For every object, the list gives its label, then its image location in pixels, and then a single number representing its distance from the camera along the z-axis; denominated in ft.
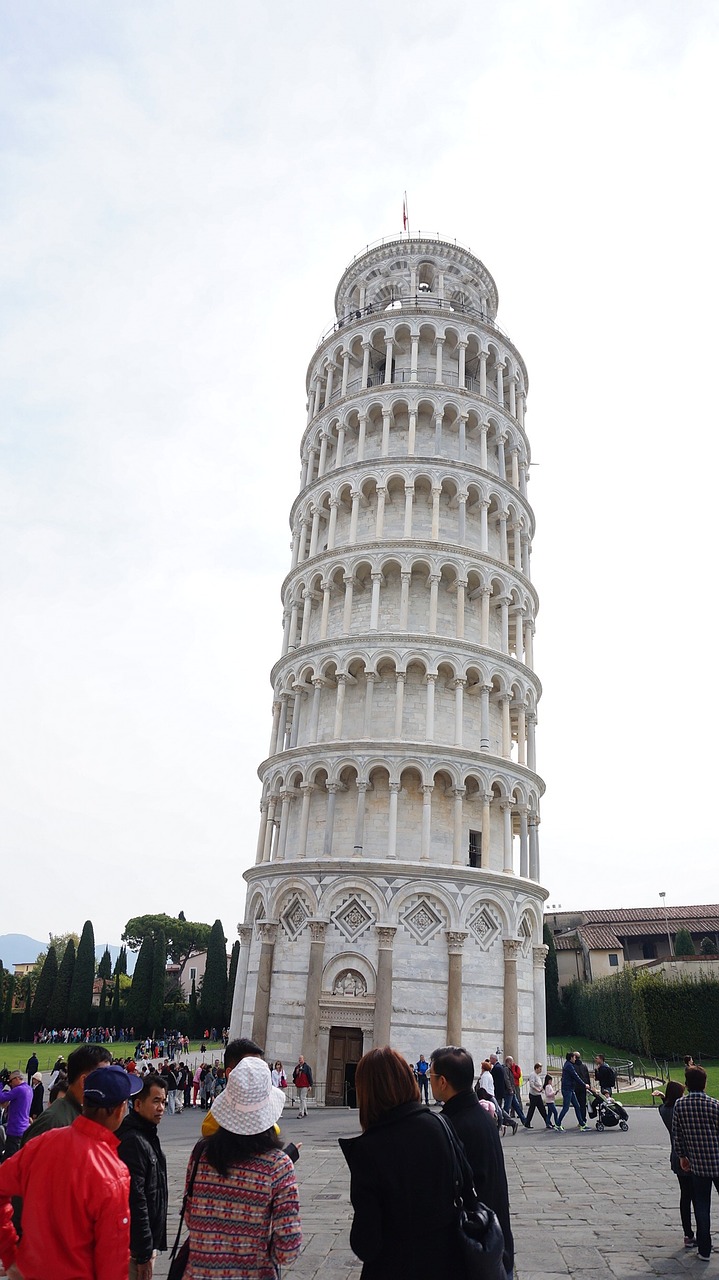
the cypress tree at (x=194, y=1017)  216.33
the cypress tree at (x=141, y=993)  221.87
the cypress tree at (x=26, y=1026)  224.33
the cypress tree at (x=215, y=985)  215.72
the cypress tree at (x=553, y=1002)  197.06
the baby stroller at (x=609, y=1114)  66.54
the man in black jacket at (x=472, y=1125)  17.42
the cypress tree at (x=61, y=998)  222.89
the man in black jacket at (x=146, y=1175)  19.27
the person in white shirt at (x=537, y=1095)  68.18
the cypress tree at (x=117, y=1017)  225.97
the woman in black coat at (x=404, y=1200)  13.74
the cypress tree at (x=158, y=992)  220.64
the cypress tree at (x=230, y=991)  213.87
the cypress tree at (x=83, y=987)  223.71
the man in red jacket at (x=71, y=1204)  14.44
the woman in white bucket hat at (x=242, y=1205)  14.25
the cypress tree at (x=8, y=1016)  222.89
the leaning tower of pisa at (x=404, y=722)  98.68
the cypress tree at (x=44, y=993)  224.94
